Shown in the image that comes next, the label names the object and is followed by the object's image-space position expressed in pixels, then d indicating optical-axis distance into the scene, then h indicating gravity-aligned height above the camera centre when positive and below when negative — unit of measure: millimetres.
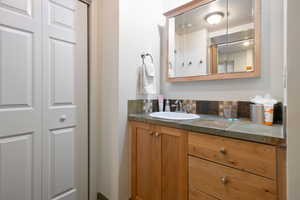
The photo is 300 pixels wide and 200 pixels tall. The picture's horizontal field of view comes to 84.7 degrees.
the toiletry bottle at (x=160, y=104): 1794 -47
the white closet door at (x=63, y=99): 1292 +5
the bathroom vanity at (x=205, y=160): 784 -361
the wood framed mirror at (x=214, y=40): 1295 +542
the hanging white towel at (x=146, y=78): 1586 +216
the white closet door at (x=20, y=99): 1088 +3
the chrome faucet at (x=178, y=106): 1739 -67
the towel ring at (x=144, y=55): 1644 +447
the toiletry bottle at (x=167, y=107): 1784 -80
